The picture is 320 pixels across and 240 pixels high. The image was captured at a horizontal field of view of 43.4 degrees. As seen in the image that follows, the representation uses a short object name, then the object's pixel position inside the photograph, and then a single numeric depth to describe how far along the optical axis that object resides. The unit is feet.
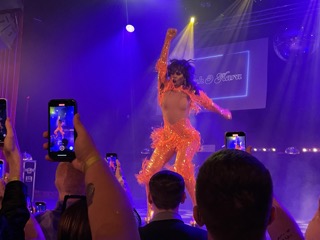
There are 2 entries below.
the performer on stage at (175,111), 13.94
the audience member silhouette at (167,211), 4.98
